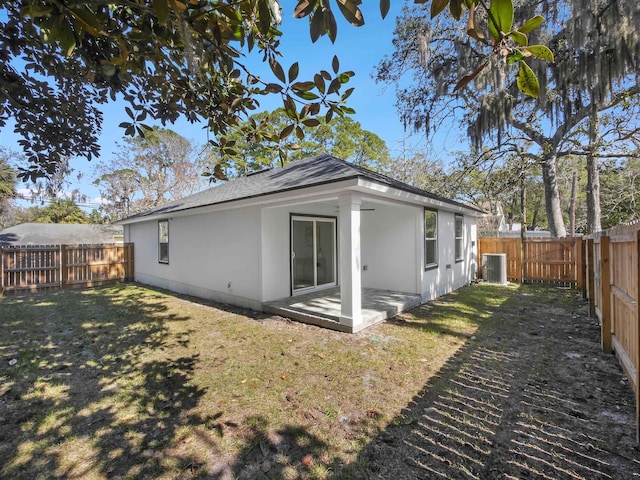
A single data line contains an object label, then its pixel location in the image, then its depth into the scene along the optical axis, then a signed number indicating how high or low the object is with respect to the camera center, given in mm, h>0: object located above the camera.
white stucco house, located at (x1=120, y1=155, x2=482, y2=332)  5418 -102
